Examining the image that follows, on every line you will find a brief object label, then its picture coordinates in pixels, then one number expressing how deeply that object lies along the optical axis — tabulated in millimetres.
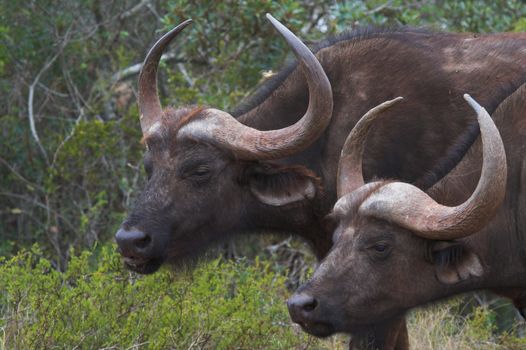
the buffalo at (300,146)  13852
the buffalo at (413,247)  11602
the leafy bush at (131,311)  13531
